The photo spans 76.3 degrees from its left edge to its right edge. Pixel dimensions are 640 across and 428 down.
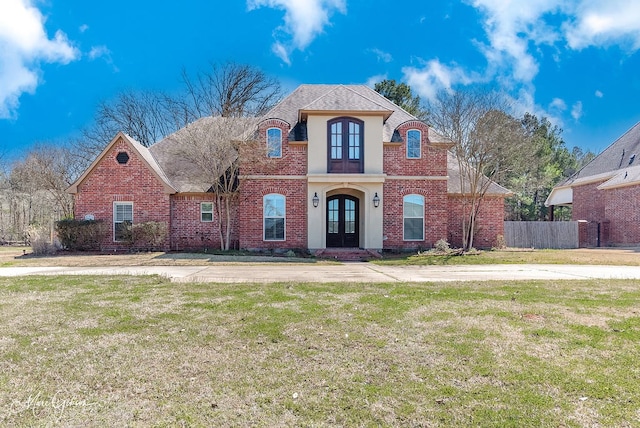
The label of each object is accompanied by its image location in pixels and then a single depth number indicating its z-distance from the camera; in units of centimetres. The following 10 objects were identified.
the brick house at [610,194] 2430
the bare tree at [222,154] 1741
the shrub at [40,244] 1681
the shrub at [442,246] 1708
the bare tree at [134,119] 3297
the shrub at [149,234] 1747
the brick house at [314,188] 1747
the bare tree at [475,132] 1719
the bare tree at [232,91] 2266
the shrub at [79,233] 1745
